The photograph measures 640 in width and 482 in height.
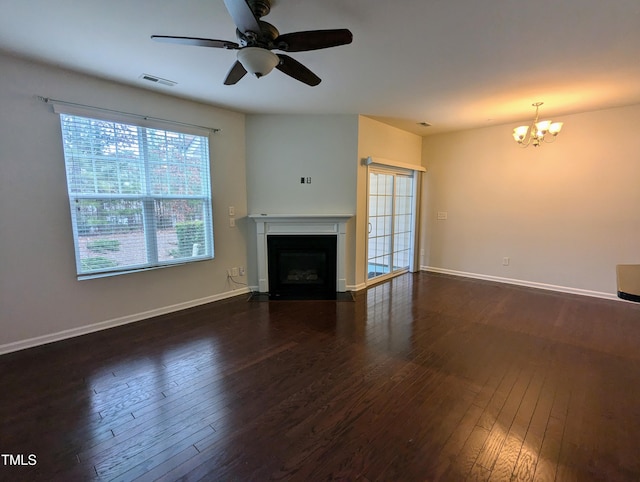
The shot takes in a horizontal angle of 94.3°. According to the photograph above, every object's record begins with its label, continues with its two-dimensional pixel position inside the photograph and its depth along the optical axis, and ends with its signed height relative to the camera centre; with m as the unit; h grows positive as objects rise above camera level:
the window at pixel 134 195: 3.04 +0.14
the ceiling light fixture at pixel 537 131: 3.75 +1.01
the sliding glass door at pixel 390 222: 5.11 -0.29
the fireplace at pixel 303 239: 4.38 -0.53
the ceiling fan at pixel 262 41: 1.77 +1.05
